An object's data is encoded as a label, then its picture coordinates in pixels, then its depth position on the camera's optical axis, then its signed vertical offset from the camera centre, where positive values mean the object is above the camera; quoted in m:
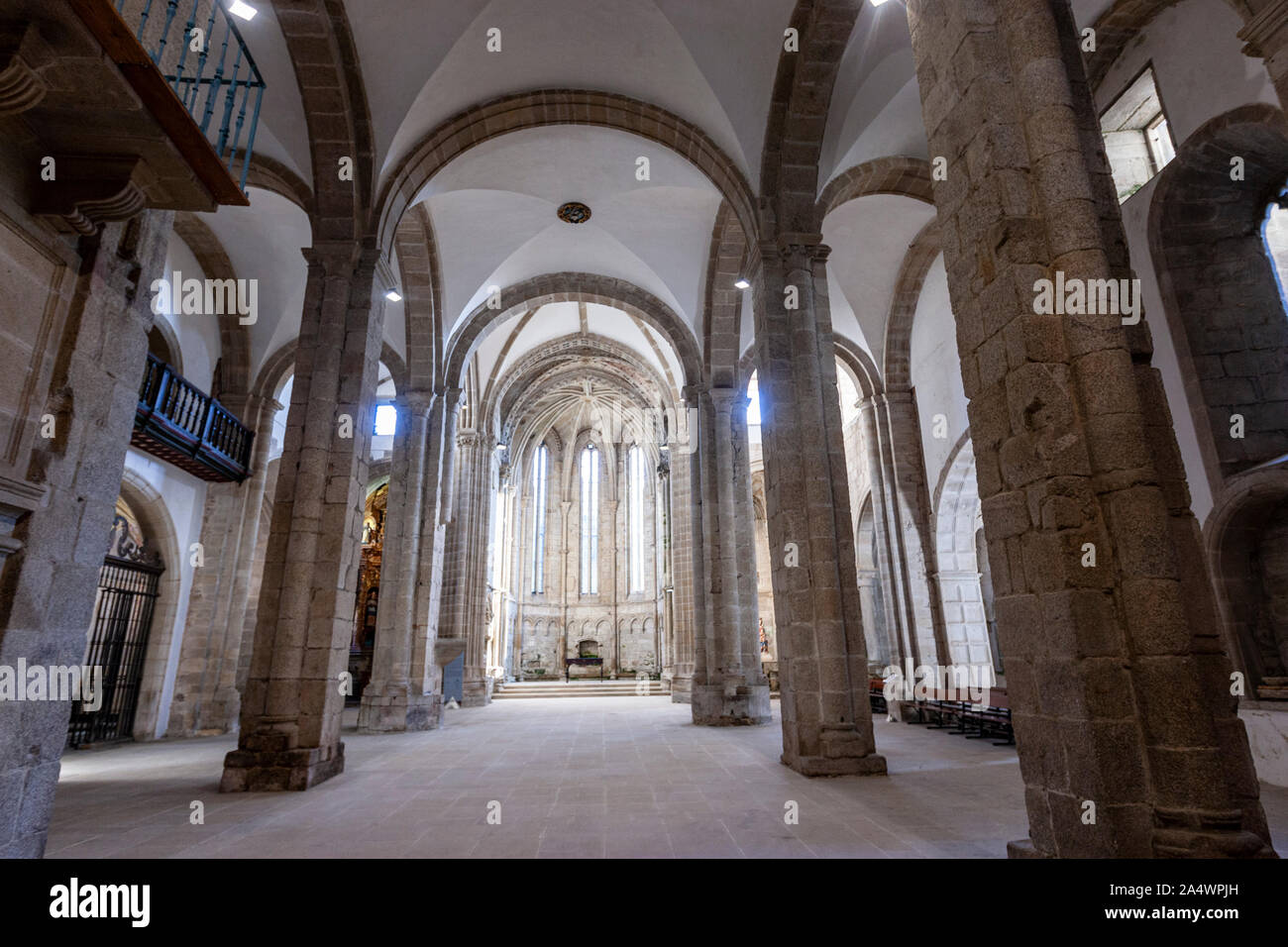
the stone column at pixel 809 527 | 6.44 +1.26
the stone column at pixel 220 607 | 11.72 +0.86
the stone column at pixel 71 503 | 3.03 +0.80
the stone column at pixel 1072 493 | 2.54 +0.65
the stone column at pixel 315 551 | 6.12 +1.04
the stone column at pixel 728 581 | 11.61 +1.23
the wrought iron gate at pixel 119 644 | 10.57 +0.19
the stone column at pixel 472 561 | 16.00 +2.32
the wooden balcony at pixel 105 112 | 2.69 +2.54
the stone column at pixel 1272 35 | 3.88 +3.68
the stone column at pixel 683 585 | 16.66 +1.60
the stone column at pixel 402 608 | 11.06 +0.76
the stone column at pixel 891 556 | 12.08 +1.71
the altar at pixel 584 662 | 28.27 -0.59
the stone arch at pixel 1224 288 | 6.67 +3.81
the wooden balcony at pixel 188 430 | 9.73 +3.71
